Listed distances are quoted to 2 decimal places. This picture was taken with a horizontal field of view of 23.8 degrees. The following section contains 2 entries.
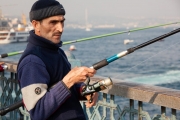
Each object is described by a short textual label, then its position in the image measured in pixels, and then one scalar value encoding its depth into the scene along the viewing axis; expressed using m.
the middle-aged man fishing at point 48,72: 2.41
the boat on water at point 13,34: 103.81
